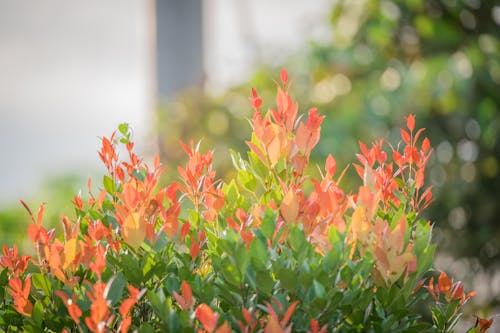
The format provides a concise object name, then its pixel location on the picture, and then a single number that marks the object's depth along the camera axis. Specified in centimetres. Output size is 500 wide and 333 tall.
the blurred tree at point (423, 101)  1114
